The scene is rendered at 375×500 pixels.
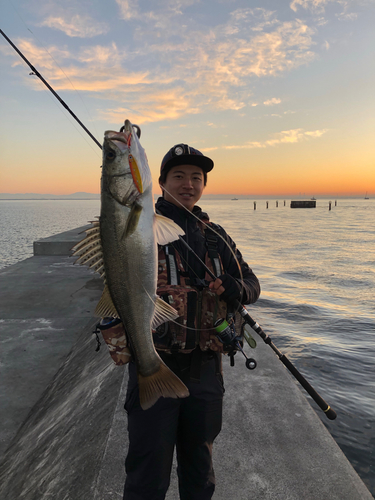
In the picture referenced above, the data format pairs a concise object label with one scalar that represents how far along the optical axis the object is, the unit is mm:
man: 2156
